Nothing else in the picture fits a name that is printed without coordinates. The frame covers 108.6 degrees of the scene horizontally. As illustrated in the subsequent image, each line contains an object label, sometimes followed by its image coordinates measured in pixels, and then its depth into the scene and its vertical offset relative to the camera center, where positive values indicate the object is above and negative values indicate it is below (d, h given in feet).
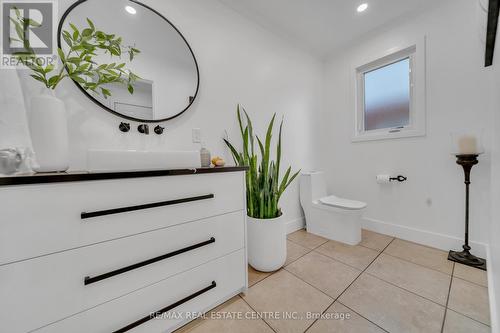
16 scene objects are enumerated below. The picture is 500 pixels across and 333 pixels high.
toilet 6.11 -1.79
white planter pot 4.69 -2.09
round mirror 3.50 +2.33
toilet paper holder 6.39 -0.60
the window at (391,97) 6.14 +2.53
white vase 2.66 +0.52
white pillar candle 4.70 +0.45
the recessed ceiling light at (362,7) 5.71 +5.02
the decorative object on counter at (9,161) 2.26 +0.08
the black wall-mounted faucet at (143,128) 4.10 +0.84
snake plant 4.90 -0.64
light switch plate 4.91 +0.82
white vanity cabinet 2.06 -1.21
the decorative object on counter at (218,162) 4.36 +0.06
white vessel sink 2.78 +0.09
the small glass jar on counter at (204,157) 4.25 +0.18
